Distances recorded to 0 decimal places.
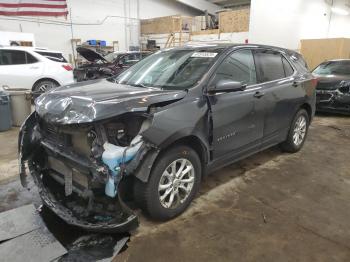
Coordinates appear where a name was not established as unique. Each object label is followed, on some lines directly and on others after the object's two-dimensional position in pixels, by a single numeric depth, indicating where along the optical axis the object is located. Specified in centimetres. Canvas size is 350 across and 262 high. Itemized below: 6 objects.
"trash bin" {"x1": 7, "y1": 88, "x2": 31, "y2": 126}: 604
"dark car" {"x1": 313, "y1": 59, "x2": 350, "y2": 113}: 682
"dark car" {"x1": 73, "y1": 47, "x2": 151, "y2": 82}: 909
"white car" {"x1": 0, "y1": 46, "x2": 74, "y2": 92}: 766
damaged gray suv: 216
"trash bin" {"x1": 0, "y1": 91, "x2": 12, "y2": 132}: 568
